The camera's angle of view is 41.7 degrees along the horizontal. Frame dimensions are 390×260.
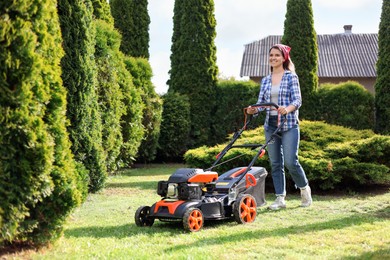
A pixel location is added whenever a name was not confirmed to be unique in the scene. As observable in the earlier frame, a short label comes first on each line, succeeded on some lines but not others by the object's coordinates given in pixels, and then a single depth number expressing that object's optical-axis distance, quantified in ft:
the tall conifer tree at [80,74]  21.63
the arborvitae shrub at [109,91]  27.02
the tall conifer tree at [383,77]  41.86
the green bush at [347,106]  43.57
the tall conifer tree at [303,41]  45.62
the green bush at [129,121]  32.27
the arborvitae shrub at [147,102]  38.37
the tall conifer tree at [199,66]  48.03
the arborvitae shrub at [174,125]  45.93
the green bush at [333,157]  25.72
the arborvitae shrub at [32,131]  11.66
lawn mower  15.89
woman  20.16
